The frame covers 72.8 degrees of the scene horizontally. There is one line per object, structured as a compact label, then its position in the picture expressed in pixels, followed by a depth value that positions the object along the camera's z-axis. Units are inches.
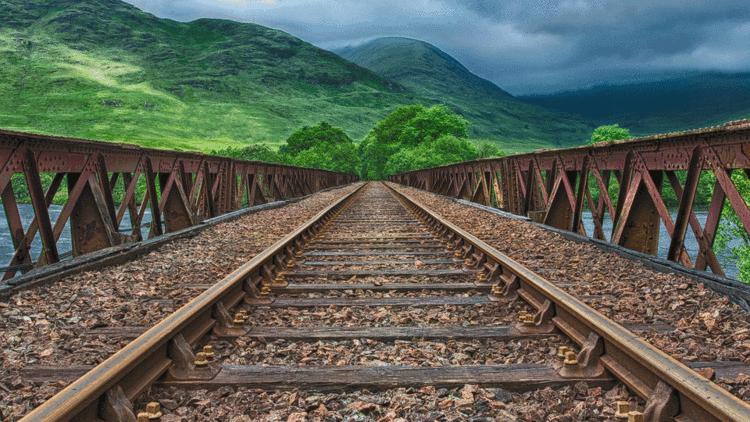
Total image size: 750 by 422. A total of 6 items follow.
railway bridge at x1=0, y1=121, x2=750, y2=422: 103.1
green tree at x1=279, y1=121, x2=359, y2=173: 3013.3
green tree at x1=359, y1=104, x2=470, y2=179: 2081.7
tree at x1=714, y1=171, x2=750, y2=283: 598.8
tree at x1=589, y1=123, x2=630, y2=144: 3038.9
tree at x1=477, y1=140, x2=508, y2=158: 2709.6
